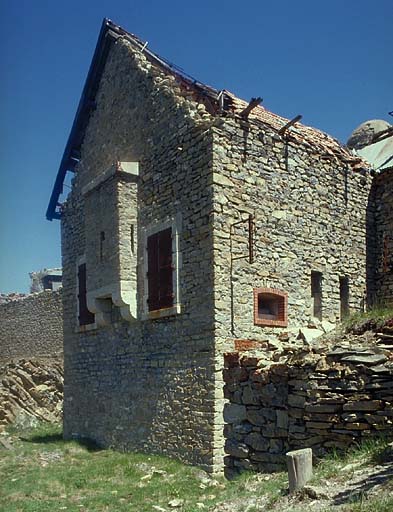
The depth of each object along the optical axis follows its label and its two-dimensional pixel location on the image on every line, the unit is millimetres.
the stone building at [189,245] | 11078
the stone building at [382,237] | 14203
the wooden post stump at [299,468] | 6105
